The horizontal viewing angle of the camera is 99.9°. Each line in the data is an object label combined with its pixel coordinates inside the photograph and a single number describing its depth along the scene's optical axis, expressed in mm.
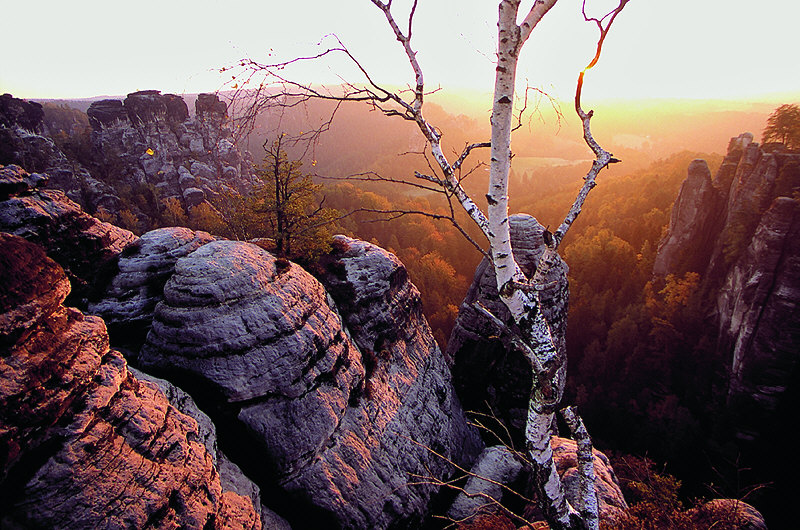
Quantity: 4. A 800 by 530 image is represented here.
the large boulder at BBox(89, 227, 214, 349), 9047
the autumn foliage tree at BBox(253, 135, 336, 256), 12891
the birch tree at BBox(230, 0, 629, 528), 3242
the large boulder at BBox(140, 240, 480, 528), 8047
